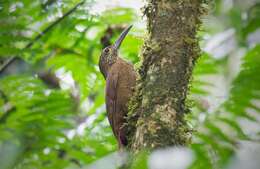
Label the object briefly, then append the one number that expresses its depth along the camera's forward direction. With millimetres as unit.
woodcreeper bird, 7845
